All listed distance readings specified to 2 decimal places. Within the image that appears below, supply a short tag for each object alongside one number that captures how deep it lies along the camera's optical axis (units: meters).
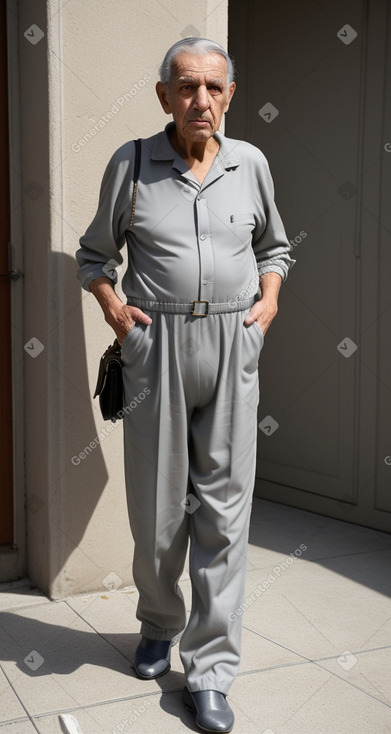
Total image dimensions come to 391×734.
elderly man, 2.64
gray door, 4.52
